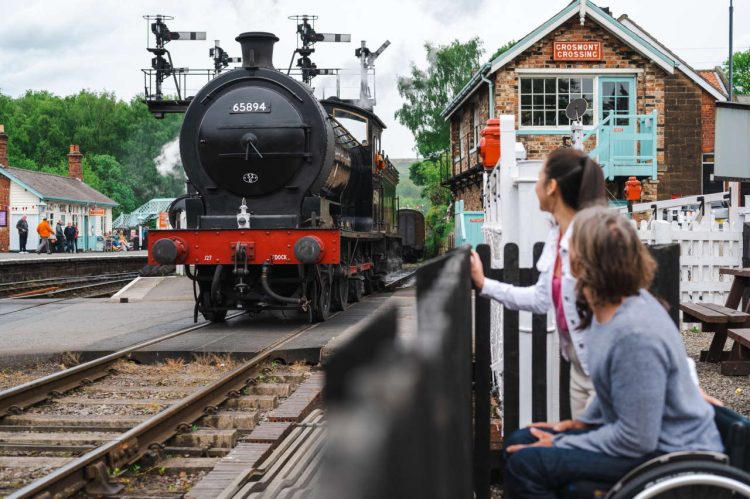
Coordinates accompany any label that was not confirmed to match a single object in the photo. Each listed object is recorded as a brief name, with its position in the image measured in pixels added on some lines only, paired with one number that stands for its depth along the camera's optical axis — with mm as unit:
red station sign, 22312
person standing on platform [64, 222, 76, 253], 42331
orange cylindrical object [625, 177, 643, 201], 19859
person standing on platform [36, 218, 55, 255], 37594
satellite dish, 12961
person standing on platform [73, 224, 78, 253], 43406
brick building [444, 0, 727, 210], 22266
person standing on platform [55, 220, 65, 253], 41375
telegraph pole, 37438
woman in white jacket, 2850
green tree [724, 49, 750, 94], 65250
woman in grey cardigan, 2365
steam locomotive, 10070
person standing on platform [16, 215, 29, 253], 39094
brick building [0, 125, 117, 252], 45284
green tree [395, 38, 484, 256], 49812
